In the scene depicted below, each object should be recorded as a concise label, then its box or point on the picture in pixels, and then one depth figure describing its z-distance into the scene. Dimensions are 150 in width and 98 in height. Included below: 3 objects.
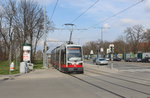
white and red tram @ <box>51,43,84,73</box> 25.09
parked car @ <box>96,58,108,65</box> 51.81
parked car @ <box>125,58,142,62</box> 70.99
